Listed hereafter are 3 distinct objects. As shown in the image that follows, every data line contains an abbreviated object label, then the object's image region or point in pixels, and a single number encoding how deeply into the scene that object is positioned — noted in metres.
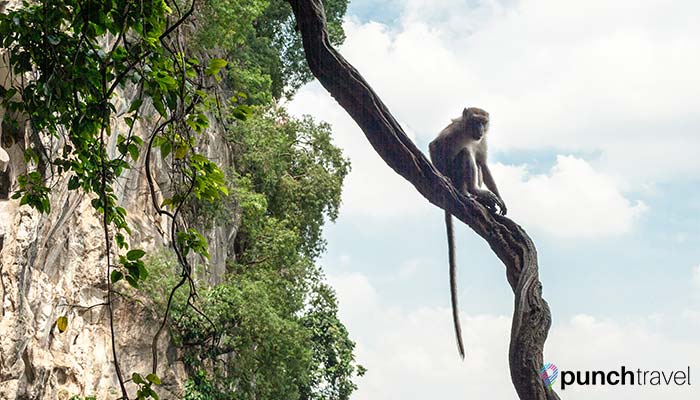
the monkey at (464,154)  3.71
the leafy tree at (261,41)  8.88
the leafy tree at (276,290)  8.60
